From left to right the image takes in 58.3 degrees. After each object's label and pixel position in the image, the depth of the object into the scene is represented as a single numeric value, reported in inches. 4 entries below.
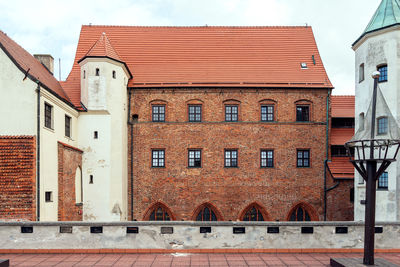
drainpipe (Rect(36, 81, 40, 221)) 629.8
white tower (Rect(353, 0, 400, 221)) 697.0
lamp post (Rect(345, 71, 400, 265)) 353.7
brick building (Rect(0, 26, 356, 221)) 864.9
